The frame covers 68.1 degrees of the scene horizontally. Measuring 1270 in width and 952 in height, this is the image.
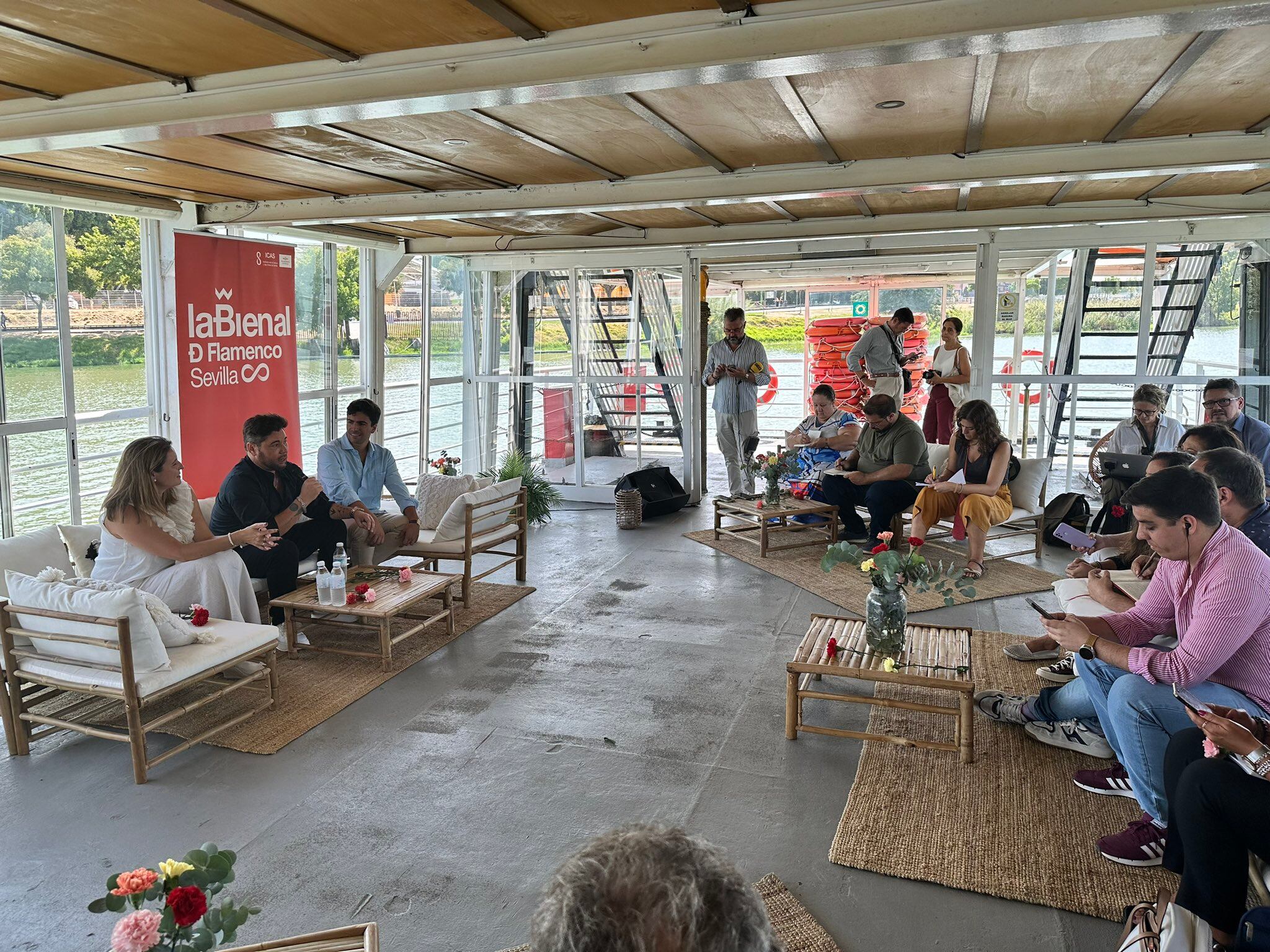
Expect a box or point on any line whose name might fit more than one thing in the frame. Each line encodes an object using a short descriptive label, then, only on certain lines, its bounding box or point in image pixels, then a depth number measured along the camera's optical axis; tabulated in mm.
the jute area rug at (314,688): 4152
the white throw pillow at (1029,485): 7117
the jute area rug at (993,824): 2961
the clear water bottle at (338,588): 4934
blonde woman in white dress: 4480
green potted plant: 8578
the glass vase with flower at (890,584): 4051
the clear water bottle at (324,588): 4941
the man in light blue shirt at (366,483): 6117
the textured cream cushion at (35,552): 4590
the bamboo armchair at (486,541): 6004
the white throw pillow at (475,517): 6066
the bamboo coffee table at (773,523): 7383
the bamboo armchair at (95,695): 3672
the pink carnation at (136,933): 1669
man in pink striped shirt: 2881
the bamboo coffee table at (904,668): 3773
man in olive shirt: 7453
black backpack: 7637
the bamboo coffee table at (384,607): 4875
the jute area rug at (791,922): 2693
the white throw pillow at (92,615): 3688
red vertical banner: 6402
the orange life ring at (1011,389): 8859
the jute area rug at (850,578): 6219
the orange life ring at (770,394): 14495
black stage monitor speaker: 8859
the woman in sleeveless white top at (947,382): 8430
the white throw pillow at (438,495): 6707
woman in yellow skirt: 6613
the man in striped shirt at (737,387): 8953
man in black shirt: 5344
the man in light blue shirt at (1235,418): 6117
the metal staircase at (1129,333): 8289
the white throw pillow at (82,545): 4836
